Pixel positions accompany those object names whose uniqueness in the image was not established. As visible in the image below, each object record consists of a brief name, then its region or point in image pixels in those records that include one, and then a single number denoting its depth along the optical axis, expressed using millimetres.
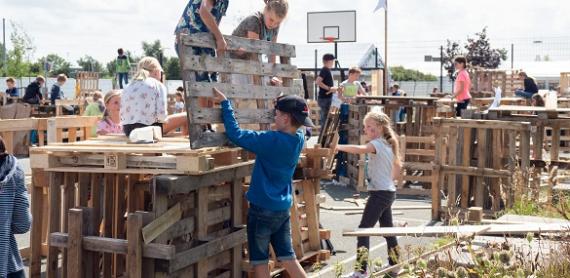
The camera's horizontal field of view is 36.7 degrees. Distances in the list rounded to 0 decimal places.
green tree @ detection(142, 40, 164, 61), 77925
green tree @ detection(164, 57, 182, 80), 64250
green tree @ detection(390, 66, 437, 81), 71562
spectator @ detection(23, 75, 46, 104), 24328
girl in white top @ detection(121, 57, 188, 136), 7898
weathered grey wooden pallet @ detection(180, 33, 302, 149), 6496
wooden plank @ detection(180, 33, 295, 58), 6551
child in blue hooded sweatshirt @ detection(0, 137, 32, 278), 6078
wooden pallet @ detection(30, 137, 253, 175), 6535
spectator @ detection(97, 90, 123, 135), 8961
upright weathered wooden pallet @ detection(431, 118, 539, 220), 11102
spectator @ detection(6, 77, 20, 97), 26453
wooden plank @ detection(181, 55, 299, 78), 6508
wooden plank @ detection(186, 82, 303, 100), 6527
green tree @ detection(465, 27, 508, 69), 53438
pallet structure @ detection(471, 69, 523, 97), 32406
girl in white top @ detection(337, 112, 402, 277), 8156
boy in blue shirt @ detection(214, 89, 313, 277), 6461
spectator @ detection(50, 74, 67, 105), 25359
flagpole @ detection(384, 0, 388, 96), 21889
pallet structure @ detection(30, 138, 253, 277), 6418
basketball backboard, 31016
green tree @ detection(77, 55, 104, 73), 76931
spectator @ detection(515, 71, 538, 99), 22406
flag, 22656
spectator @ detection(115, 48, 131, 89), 26578
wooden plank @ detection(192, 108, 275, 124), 6565
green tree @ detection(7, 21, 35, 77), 58188
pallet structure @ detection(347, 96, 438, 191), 15328
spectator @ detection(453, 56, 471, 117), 16719
